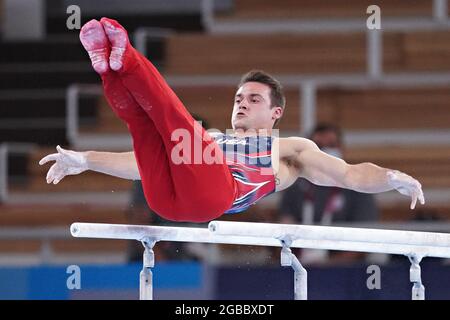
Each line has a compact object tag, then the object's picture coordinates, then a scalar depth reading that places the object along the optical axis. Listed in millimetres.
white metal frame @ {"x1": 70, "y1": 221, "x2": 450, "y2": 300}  10164
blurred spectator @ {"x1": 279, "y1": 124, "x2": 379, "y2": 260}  16359
